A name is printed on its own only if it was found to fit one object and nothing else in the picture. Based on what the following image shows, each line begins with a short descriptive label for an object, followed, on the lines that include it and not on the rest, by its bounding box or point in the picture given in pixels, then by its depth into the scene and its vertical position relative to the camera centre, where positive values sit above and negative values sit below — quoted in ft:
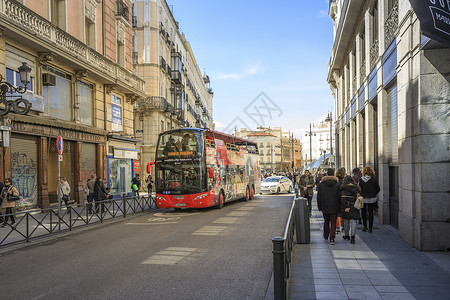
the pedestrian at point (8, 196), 42.18 -3.68
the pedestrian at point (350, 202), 29.72 -3.38
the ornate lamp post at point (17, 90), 37.17 +6.52
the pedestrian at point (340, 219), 34.30 -5.72
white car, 98.68 -6.76
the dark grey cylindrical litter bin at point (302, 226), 29.97 -5.16
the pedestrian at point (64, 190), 55.42 -4.06
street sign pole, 45.19 +1.76
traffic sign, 45.21 +1.87
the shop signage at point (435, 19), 18.67 +6.41
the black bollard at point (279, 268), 15.25 -4.20
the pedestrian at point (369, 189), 34.68 -2.83
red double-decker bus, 56.80 -1.45
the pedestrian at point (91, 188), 57.36 -3.96
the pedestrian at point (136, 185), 80.33 -5.21
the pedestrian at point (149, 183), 91.35 -5.50
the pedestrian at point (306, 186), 50.88 -3.65
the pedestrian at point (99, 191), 53.83 -4.16
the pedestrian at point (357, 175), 38.09 -1.77
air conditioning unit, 57.66 +11.77
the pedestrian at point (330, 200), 30.19 -3.26
